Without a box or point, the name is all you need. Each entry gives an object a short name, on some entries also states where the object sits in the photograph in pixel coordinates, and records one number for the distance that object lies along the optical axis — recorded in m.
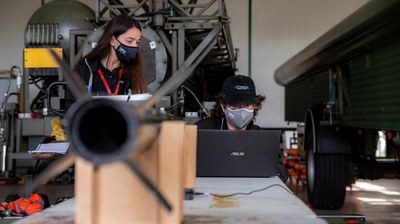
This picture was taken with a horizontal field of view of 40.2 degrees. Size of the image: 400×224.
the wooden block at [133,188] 1.26
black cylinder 0.97
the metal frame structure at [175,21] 5.11
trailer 3.08
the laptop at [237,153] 2.41
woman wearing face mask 2.71
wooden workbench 1.47
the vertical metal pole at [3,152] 6.52
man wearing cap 2.90
